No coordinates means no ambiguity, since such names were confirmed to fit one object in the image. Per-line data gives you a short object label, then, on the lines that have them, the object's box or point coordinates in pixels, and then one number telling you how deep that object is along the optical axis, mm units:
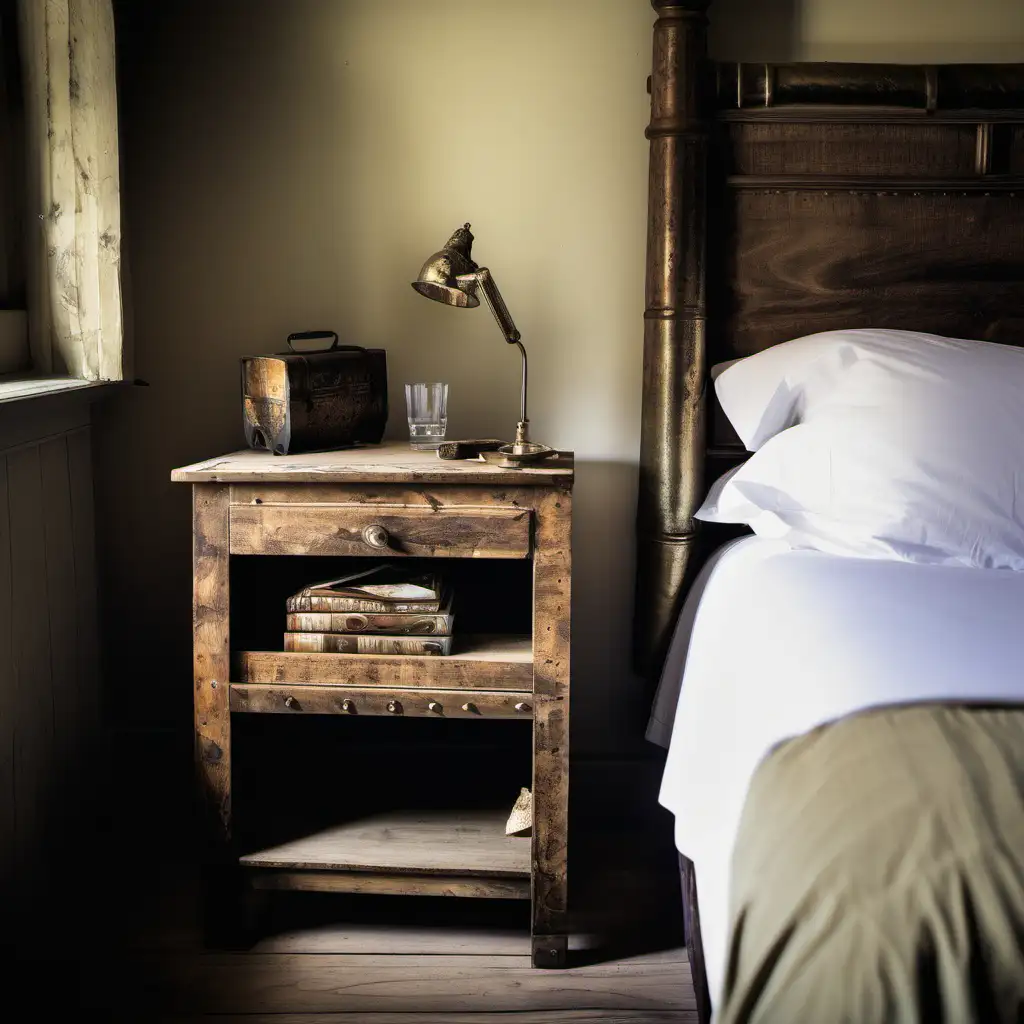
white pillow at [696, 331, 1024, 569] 1525
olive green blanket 749
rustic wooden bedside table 1615
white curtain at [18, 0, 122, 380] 1720
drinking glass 1923
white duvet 1102
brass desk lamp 1779
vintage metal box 1765
